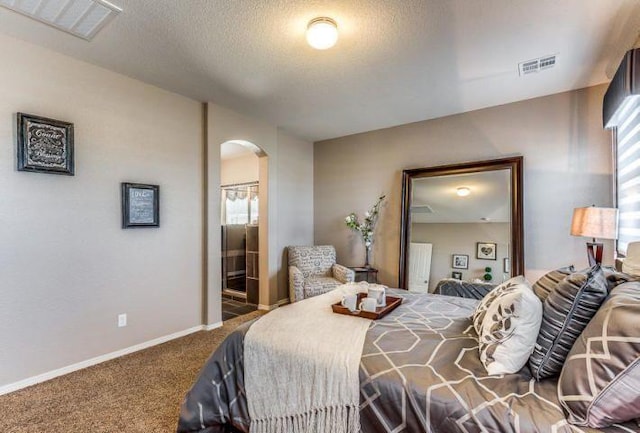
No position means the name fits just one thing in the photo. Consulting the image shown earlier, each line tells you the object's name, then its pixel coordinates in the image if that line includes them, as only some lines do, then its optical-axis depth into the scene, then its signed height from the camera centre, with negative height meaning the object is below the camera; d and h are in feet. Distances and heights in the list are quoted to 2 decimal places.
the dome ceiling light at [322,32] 7.05 +4.28
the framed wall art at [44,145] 7.84 +1.92
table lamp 8.39 -0.19
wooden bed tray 6.53 -2.09
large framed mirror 11.80 -0.30
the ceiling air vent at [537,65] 8.88 +4.52
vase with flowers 15.08 -0.42
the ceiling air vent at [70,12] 6.63 +4.62
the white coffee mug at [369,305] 6.77 -1.97
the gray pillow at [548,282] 5.44 -1.23
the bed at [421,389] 3.70 -2.32
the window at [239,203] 18.84 +0.84
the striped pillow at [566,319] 4.12 -1.43
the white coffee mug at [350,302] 6.83 -1.92
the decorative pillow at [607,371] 3.23 -1.73
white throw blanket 4.67 -2.58
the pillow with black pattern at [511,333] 4.36 -1.73
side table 14.92 -2.94
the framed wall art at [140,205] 9.82 +0.39
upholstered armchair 13.30 -2.60
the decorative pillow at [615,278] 4.72 -0.98
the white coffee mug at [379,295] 7.32 -1.89
